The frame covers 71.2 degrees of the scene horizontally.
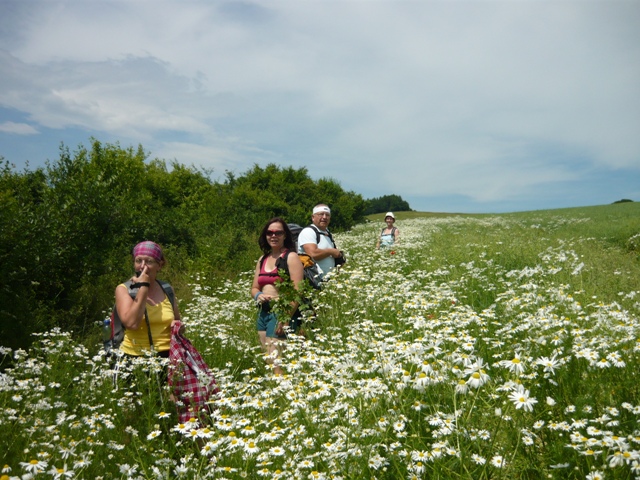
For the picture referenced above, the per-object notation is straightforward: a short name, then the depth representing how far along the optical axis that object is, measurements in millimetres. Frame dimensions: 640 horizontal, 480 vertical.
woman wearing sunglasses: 4531
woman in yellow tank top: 3746
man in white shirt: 5972
